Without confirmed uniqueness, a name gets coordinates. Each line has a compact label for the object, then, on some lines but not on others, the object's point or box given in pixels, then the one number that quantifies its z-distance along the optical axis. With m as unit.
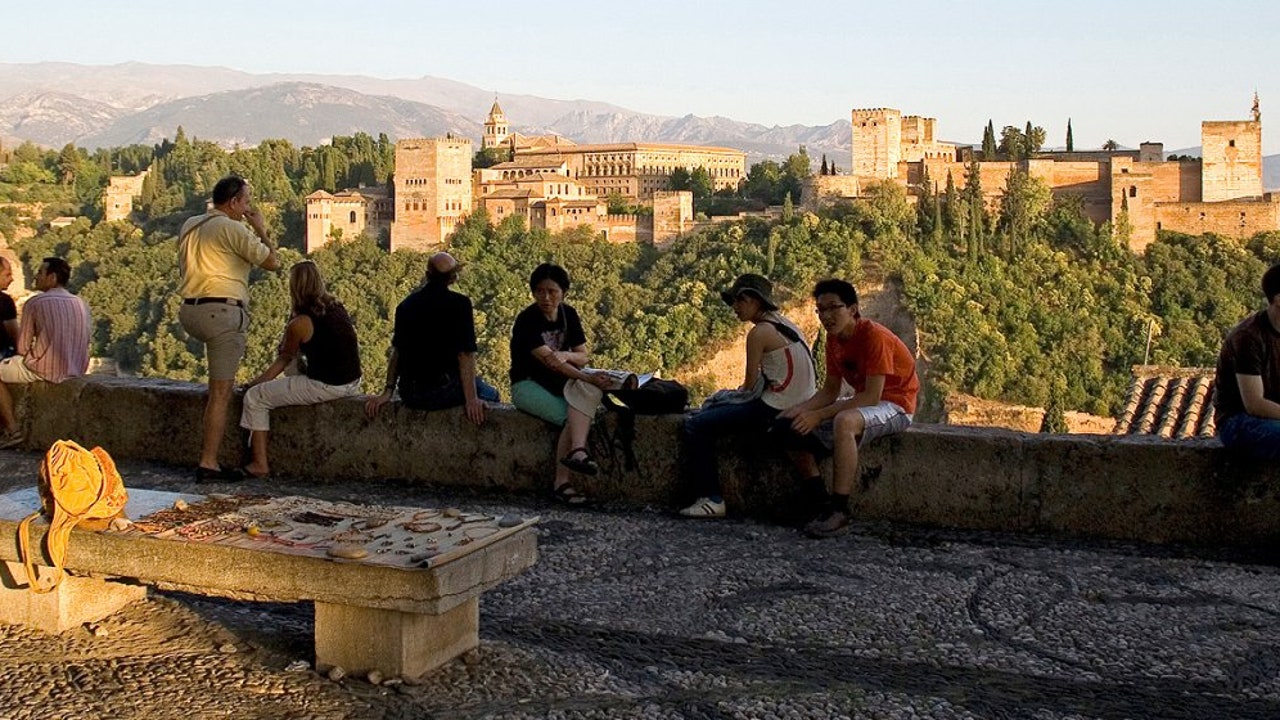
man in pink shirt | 7.84
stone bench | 3.88
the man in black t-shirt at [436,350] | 6.84
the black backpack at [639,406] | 6.46
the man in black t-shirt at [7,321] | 8.26
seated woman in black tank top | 7.00
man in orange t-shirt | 5.80
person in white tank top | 6.14
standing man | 6.77
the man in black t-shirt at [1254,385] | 5.46
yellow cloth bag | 4.21
